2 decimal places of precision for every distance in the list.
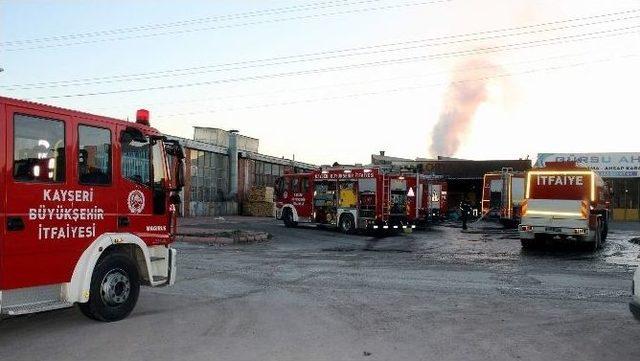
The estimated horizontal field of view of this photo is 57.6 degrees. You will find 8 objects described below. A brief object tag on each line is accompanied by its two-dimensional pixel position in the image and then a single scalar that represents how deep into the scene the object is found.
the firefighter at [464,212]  28.98
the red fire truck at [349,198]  24.72
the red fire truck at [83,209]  6.26
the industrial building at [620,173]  40.66
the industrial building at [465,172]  45.28
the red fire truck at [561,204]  17.66
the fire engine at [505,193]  29.33
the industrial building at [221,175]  35.00
